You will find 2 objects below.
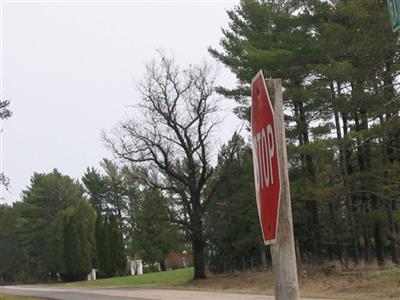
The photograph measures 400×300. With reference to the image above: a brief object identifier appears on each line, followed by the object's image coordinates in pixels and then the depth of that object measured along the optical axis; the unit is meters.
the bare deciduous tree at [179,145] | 39.59
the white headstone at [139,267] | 73.71
